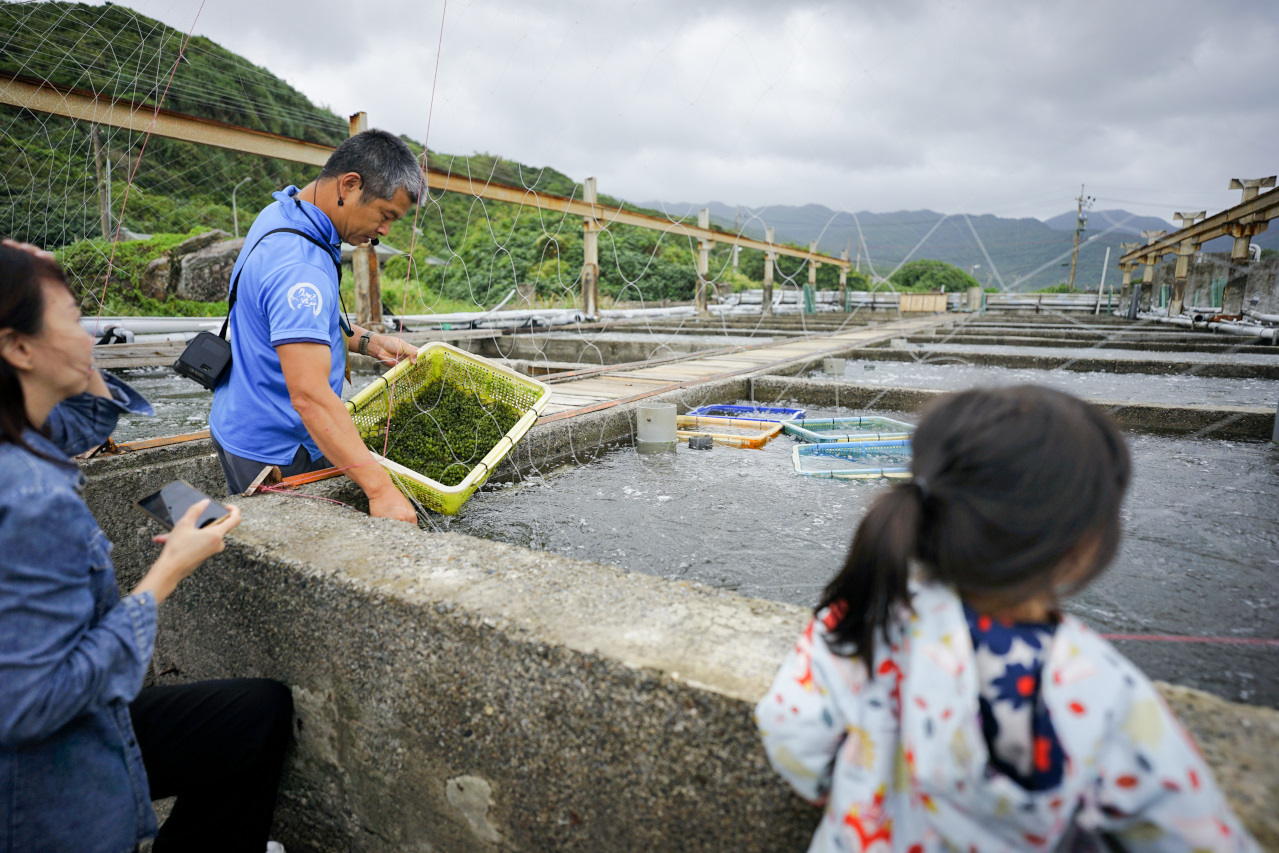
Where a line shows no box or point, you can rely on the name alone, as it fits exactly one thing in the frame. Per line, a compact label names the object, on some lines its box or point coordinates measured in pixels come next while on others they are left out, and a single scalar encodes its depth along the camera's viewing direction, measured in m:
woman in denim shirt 0.86
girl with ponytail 0.66
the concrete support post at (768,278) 16.06
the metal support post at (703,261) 14.13
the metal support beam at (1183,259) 13.27
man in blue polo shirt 1.74
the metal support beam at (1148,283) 17.87
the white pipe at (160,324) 6.13
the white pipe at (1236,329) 8.03
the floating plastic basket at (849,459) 3.11
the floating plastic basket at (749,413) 4.23
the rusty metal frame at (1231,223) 9.34
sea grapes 2.50
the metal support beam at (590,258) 9.94
